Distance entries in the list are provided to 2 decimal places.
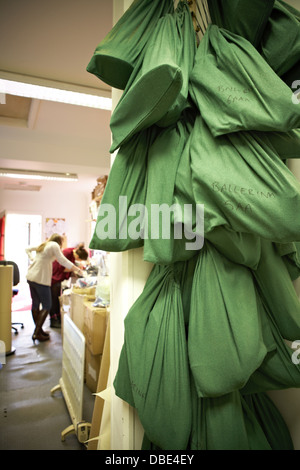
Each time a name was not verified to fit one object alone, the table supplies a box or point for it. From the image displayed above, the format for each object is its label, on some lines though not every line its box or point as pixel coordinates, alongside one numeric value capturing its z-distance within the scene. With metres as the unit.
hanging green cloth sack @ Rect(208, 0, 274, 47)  0.61
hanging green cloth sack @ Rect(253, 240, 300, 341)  0.68
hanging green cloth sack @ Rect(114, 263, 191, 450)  0.61
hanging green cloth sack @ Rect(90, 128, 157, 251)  0.68
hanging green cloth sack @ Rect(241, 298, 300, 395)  0.67
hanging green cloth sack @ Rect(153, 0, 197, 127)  0.61
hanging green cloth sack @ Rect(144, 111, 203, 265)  0.62
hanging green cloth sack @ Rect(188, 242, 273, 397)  0.58
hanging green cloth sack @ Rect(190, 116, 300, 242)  0.53
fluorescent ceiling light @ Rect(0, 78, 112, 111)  2.30
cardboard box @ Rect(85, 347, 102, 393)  2.38
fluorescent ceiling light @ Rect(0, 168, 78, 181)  4.82
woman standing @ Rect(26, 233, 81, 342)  4.04
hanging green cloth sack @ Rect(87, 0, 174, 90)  0.63
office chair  4.41
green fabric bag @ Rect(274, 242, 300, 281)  0.70
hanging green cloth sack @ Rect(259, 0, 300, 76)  0.62
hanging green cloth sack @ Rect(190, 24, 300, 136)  0.54
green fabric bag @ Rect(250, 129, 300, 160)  0.61
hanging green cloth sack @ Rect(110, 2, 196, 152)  0.53
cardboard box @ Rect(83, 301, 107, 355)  2.25
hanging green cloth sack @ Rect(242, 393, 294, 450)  0.79
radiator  1.85
